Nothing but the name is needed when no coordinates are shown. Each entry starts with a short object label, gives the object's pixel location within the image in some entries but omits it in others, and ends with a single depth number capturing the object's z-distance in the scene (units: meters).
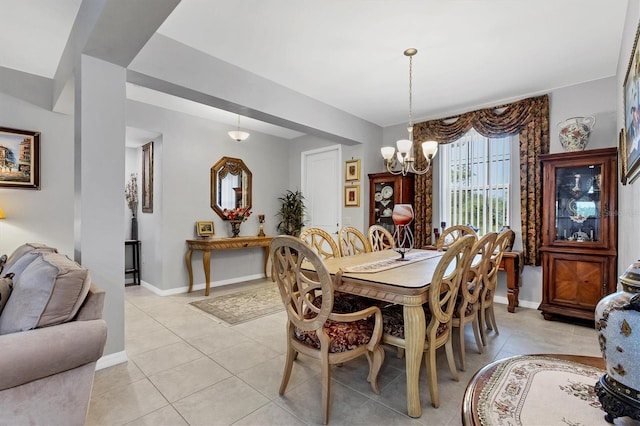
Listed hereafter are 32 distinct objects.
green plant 5.83
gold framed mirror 5.03
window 4.11
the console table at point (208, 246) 4.48
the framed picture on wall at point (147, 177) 4.75
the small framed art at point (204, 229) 4.78
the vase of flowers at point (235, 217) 5.08
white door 5.44
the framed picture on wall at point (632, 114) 1.61
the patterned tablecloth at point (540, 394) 0.73
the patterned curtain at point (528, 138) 3.74
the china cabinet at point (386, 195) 4.62
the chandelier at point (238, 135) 4.46
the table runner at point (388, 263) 2.30
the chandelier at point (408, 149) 2.96
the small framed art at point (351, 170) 5.01
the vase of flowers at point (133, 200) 5.37
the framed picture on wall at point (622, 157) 2.26
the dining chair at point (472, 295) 2.25
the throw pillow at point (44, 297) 1.53
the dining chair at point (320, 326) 1.72
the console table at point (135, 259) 5.09
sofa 1.40
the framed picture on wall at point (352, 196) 5.05
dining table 1.82
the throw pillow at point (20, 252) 2.26
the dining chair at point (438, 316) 1.84
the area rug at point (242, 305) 3.59
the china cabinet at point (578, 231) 3.13
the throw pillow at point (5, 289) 1.59
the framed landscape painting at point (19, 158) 3.25
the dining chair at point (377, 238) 3.77
